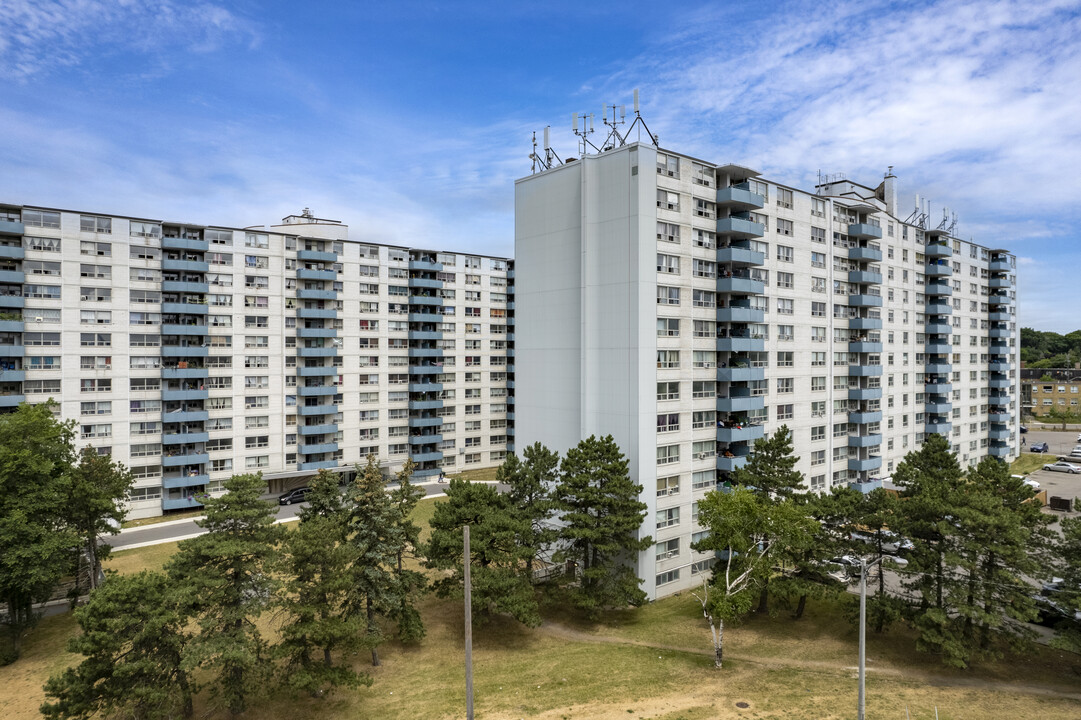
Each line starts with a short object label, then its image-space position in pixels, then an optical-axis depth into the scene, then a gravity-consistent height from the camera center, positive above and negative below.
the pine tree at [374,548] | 31.53 -9.93
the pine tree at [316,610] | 26.83 -11.34
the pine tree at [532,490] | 36.62 -8.26
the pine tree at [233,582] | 25.14 -9.47
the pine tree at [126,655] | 23.80 -11.96
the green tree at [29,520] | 33.56 -8.99
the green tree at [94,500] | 38.00 -8.62
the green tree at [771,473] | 38.88 -7.38
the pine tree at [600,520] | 36.69 -9.78
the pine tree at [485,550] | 33.09 -10.76
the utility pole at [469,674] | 21.56 -11.32
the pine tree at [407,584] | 33.16 -12.61
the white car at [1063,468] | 84.00 -15.48
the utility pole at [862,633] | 23.25 -11.00
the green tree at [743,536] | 32.44 -9.78
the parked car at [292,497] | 66.88 -14.85
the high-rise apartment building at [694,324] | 41.81 +3.26
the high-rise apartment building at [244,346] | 56.28 +2.39
